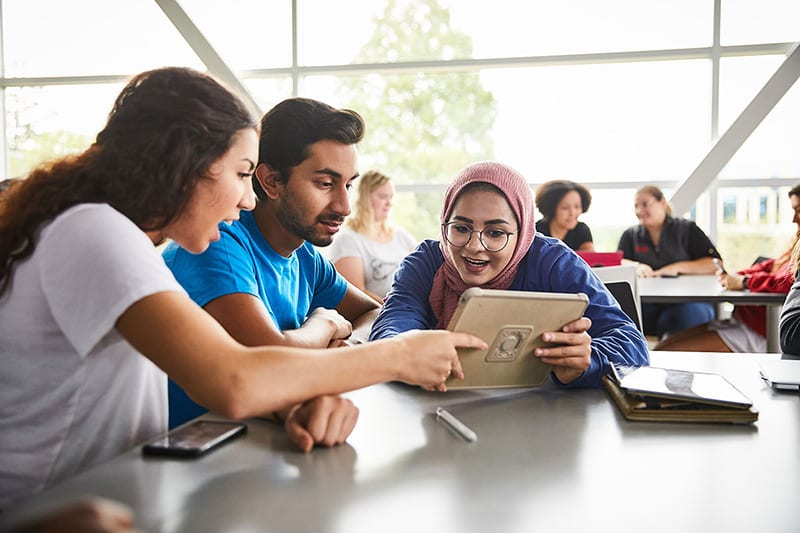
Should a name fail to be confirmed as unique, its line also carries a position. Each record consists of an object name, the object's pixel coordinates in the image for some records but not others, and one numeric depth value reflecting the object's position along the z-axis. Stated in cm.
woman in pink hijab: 184
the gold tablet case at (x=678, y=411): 129
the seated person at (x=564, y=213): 517
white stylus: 121
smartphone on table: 108
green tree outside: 667
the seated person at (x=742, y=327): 392
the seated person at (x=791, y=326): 198
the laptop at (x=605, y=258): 392
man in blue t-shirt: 184
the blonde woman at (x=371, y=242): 456
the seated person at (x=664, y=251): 496
